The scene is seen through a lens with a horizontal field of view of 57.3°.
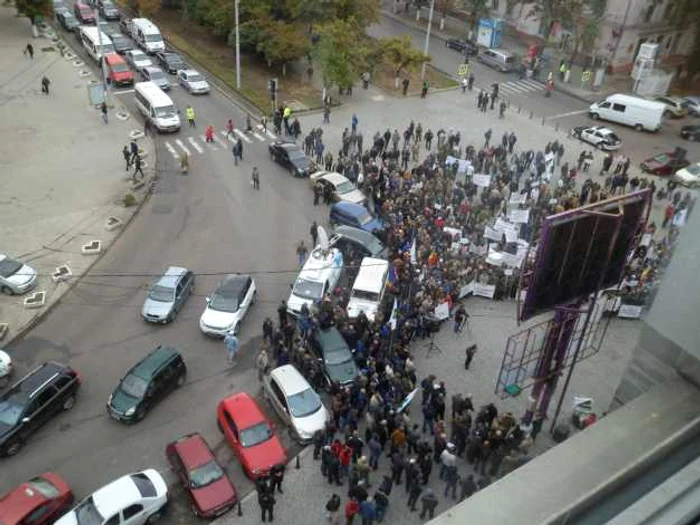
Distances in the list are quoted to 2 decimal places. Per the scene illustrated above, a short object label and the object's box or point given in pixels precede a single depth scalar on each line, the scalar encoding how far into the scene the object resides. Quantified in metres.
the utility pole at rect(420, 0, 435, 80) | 43.78
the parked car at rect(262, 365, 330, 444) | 17.36
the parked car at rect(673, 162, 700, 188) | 30.55
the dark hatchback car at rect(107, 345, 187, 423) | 17.61
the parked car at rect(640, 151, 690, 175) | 32.88
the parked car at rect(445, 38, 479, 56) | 48.53
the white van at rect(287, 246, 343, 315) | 21.95
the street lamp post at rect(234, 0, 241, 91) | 37.92
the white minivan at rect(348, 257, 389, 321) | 21.97
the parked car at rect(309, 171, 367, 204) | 28.47
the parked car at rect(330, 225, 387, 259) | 24.52
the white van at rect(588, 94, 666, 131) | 37.88
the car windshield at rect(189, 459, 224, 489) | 15.39
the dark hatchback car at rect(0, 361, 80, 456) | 16.61
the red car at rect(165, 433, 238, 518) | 15.18
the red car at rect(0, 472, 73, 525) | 14.34
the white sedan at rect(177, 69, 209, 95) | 39.38
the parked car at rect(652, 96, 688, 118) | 40.75
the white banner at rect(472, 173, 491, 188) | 28.09
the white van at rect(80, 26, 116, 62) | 41.47
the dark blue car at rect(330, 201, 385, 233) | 26.50
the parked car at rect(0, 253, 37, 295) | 22.20
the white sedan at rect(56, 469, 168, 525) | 14.32
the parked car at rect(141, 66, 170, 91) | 38.88
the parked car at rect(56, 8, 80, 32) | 48.10
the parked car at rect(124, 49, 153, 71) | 40.44
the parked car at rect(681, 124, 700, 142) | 38.00
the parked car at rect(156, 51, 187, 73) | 41.84
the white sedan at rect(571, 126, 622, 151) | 35.31
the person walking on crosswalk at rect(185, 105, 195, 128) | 35.09
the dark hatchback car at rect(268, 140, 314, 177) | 31.06
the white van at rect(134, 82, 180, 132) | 34.31
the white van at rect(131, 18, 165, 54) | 44.12
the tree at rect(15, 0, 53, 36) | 44.84
